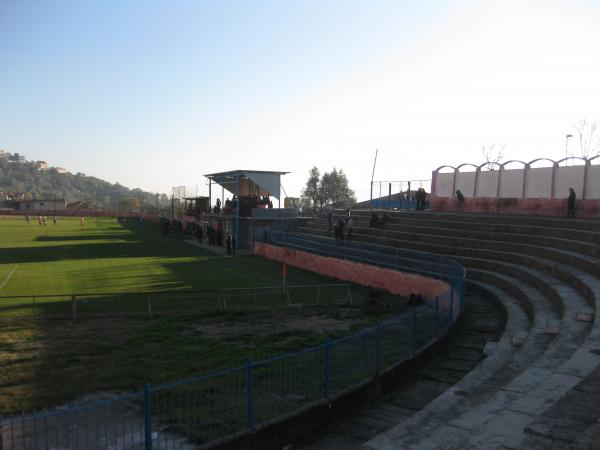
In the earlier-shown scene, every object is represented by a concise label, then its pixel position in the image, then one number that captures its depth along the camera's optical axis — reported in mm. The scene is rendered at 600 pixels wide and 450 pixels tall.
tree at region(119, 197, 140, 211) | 143100
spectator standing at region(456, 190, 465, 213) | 30875
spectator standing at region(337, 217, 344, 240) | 31219
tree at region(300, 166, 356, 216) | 95250
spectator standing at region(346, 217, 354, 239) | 31484
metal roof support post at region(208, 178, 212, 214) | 52022
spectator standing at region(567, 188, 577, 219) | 23297
